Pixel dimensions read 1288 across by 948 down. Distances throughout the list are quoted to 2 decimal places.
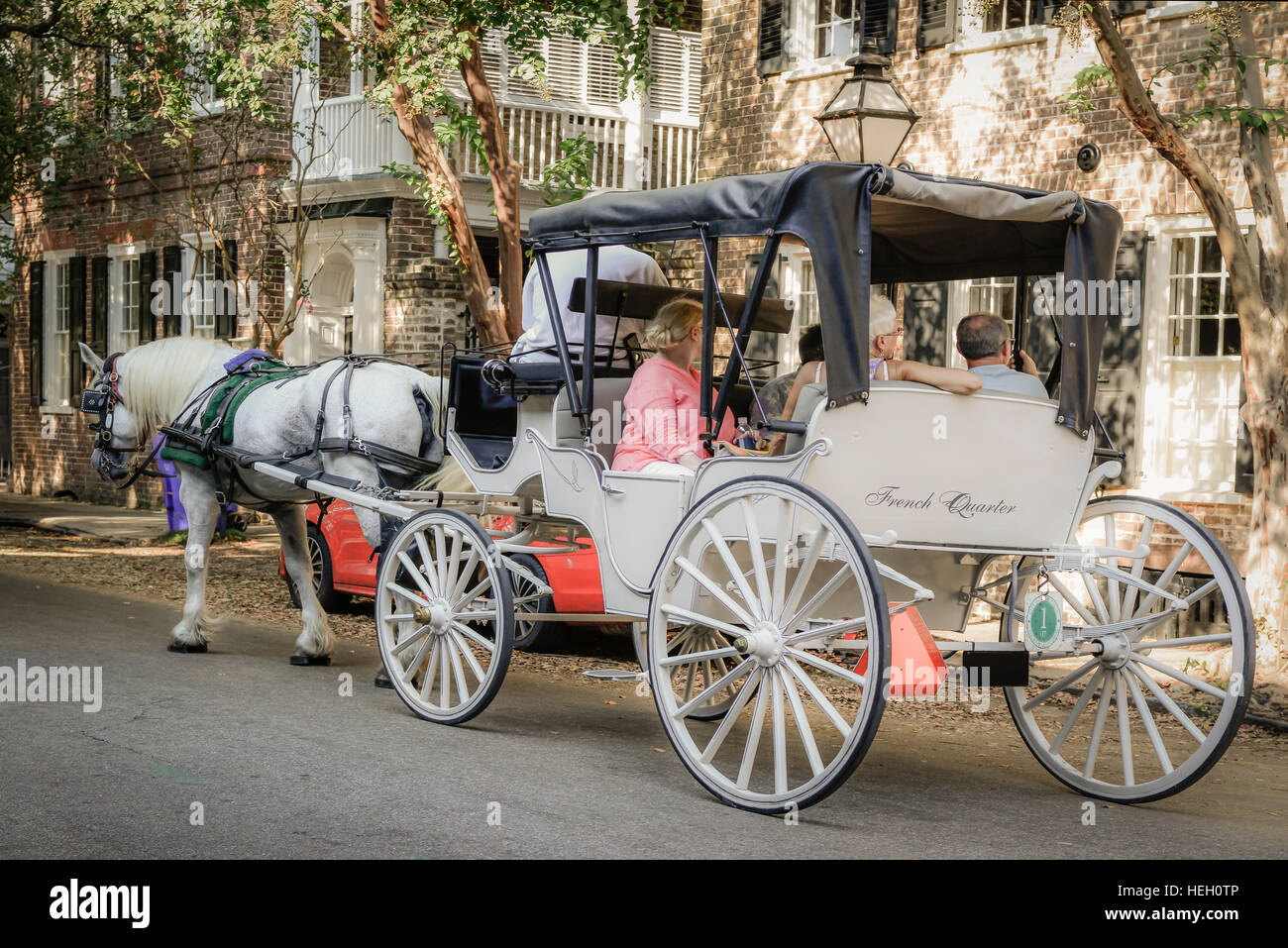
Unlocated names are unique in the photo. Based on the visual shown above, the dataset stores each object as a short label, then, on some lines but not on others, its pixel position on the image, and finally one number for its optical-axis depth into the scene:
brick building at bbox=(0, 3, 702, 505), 17.97
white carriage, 5.61
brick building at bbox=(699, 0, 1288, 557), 11.55
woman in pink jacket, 6.52
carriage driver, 7.49
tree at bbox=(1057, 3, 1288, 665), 8.75
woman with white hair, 5.87
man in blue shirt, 6.55
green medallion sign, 5.82
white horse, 8.55
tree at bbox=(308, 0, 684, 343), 11.46
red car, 9.48
